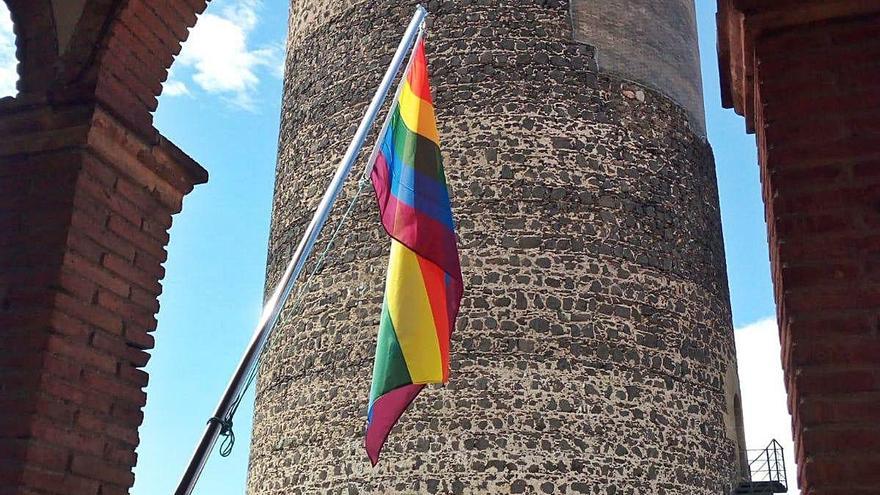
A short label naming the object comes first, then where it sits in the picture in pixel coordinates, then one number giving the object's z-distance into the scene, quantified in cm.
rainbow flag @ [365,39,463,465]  414
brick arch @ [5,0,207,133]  365
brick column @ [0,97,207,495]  318
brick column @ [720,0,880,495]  238
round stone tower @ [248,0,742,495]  955
